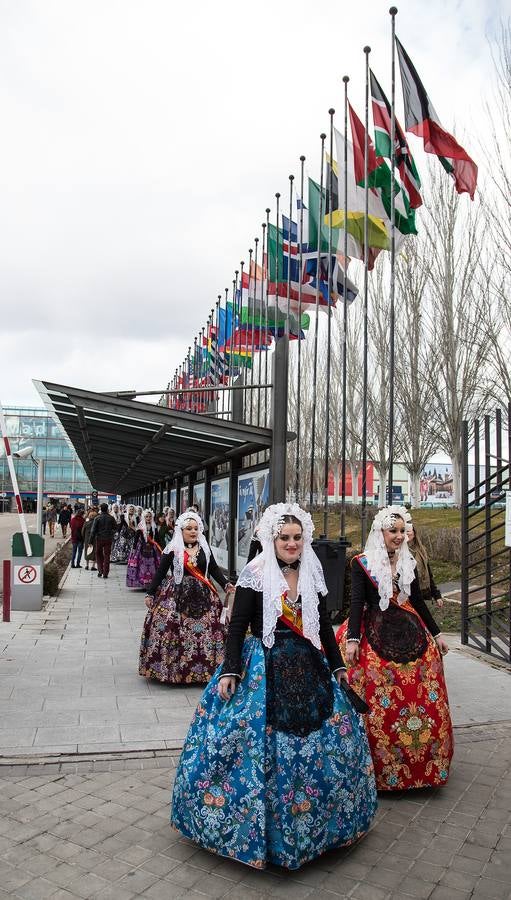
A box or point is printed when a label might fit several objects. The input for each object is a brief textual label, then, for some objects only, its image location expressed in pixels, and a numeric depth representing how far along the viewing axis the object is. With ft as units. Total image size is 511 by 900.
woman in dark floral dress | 22.54
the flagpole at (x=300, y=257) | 37.29
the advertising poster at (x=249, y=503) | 31.73
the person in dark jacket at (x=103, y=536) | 53.31
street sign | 37.50
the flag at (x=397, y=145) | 33.50
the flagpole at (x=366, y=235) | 31.69
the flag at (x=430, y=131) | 31.37
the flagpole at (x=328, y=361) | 34.13
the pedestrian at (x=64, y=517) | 112.65
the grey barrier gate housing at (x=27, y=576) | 37.50
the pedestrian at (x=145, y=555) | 46.57
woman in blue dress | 10.84
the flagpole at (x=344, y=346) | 33.95
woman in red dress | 13.96
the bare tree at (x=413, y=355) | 77.66
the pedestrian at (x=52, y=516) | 130.62
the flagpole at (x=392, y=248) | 31.50
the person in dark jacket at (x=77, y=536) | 61.56
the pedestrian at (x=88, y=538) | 62.75
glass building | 276.39
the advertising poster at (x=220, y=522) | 41.22
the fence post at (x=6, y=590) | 34.47
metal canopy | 29.37
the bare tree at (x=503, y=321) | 53.33
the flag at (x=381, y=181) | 34.30
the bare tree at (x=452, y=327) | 73.38
